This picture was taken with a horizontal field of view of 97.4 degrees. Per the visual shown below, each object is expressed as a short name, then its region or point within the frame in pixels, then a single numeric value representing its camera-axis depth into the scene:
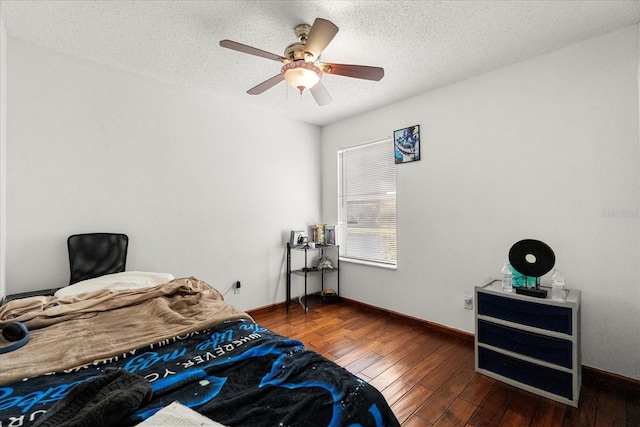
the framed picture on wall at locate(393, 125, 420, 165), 3.11
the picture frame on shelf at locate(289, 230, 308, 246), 3.72
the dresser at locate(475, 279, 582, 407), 1.83
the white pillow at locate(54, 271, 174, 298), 1.99
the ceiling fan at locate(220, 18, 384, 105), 1.68
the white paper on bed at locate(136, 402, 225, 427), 0.76
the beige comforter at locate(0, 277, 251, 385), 1.16
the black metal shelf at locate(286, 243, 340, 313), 3.67
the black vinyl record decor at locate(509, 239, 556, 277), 1.97
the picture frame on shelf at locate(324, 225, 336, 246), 3.95
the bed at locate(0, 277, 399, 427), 0.85
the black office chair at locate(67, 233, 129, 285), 2.27
